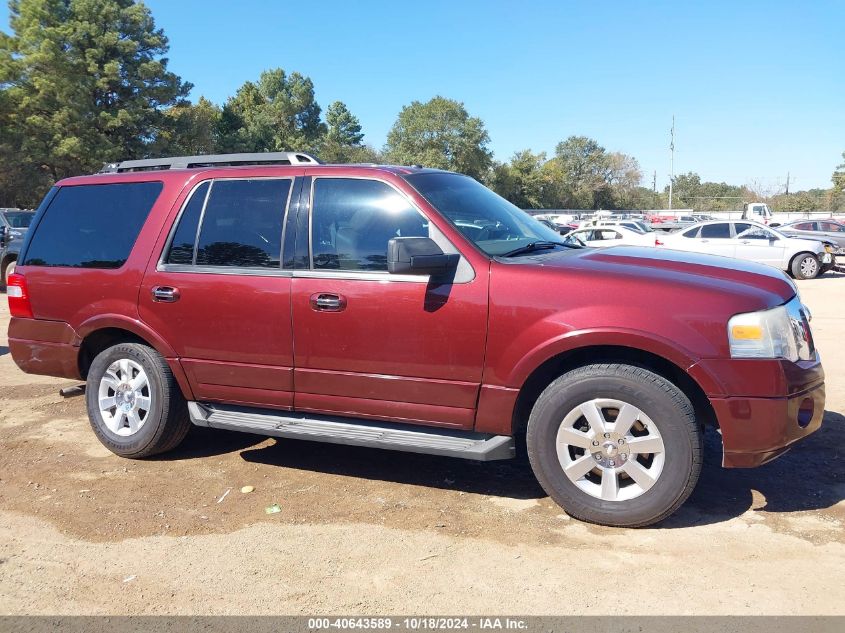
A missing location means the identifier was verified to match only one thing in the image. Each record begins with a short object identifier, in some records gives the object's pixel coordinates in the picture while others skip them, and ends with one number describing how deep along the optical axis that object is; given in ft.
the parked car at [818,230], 71.15
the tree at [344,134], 243.19
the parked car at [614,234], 66.09
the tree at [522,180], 259.19
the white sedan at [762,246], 57.77
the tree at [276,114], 201.46
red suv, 11.14
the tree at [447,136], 246.27
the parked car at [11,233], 45.06
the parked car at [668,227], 106.83
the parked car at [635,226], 81.63
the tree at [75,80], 113.91
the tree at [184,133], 126.62
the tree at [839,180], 217.15
